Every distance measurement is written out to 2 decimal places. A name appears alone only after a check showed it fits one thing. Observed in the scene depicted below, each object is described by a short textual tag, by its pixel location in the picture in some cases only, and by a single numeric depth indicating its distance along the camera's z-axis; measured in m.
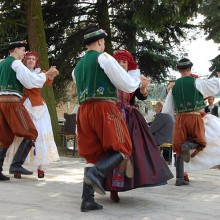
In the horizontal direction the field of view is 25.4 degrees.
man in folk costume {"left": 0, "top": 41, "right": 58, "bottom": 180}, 5.92
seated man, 9.05
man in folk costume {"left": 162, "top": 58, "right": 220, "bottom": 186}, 6.16
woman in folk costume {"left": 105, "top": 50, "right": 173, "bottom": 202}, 4.65
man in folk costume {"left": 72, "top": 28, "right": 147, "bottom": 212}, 4.29
